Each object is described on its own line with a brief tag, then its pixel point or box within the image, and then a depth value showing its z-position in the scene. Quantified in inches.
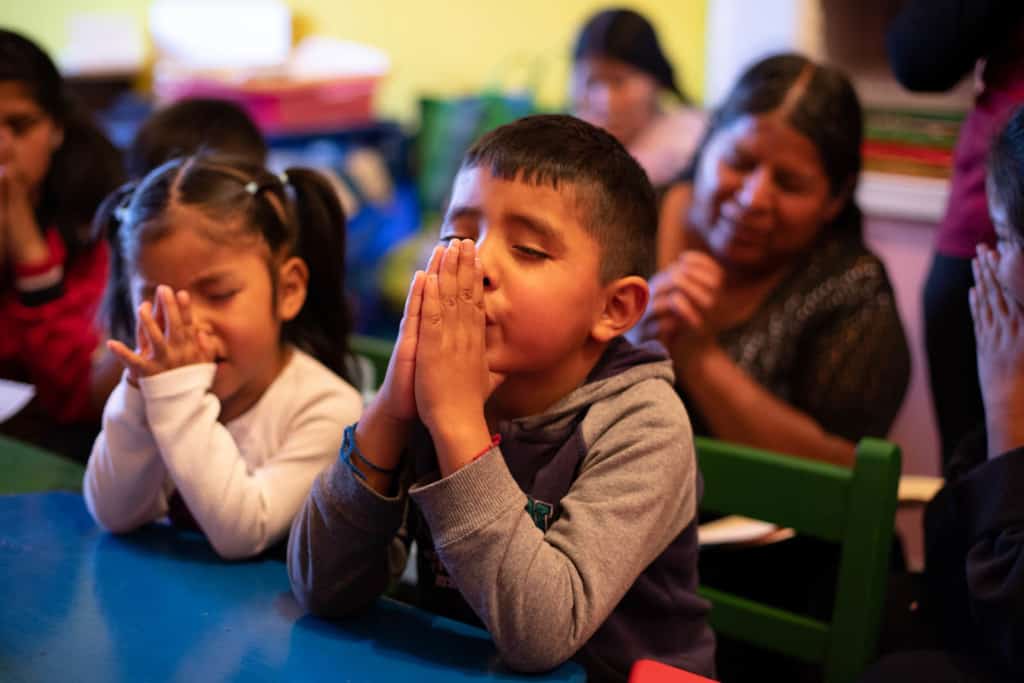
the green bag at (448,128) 135.8
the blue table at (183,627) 31.2
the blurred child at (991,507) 37.0
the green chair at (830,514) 41.3
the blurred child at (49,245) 59.4
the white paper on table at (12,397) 47.5
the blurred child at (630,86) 102.3
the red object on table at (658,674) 29.4
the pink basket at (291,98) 134.0
